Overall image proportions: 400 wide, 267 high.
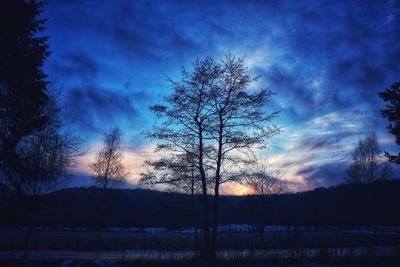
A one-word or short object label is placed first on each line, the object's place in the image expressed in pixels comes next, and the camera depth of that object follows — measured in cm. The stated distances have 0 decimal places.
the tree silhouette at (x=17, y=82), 1452
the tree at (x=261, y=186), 3419
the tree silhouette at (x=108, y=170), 3369
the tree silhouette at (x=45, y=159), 1548
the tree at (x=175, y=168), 1783
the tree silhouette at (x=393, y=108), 2384
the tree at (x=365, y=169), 4119
